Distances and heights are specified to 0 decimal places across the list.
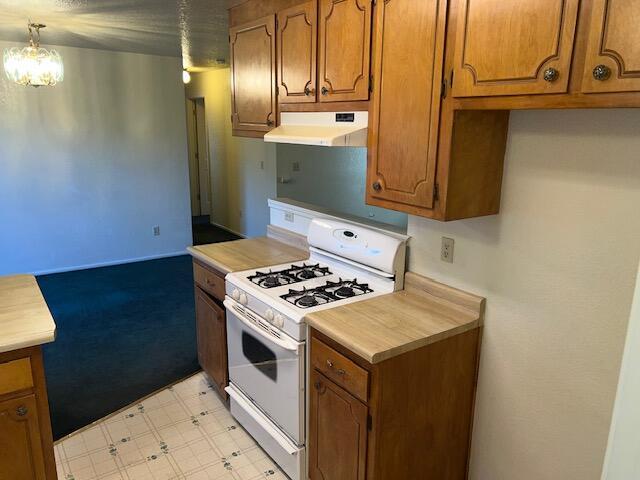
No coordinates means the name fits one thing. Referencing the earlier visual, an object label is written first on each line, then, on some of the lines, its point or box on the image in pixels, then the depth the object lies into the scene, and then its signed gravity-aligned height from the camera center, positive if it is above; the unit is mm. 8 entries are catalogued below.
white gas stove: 2146 -852
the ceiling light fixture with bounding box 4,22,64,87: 3611 +449
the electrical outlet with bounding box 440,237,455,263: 2111 -522
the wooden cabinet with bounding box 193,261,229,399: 2779 -1197
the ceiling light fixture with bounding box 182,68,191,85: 6087 +652
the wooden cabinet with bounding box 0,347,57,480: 1787 -1126
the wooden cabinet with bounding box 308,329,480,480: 1787 -1121
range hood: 2078 +1
